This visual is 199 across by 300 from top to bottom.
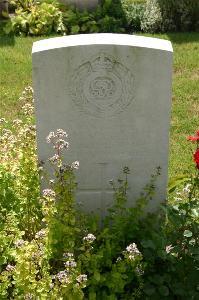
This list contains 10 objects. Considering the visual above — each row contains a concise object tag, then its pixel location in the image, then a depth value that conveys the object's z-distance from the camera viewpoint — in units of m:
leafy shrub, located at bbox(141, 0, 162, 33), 9.23
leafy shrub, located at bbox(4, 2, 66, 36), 9.10
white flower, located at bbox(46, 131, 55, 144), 3.38
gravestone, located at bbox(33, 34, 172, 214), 3.57
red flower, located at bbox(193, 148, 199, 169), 3.26
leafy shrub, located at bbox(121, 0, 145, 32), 9.41
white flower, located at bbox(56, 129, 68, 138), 3.37
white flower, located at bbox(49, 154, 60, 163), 3.38
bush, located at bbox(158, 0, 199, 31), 9.20
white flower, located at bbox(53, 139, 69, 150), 3.36
